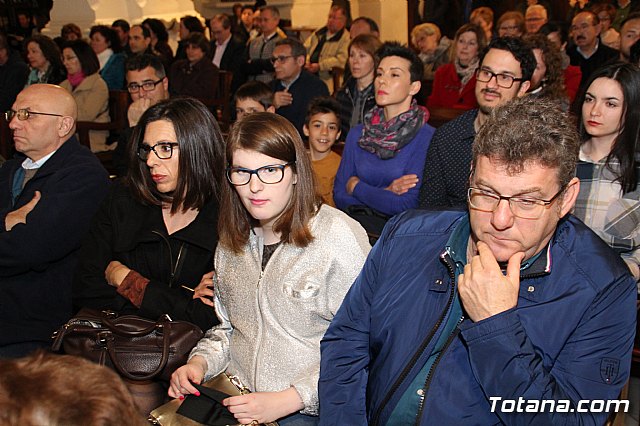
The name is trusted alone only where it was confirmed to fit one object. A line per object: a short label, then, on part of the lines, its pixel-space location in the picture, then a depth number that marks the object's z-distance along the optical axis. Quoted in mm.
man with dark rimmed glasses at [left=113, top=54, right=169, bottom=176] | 4805
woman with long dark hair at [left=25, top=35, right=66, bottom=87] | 6910
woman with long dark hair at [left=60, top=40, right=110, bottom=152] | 6090
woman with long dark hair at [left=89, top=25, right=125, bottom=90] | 8266
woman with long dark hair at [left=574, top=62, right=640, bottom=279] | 2869
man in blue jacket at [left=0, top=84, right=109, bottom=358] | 2883
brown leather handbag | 2260
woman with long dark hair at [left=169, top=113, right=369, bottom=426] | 2117
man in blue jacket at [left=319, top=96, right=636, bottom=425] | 1564
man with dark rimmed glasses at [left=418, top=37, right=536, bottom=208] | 3289
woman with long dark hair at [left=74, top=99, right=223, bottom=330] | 2600
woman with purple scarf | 3564
